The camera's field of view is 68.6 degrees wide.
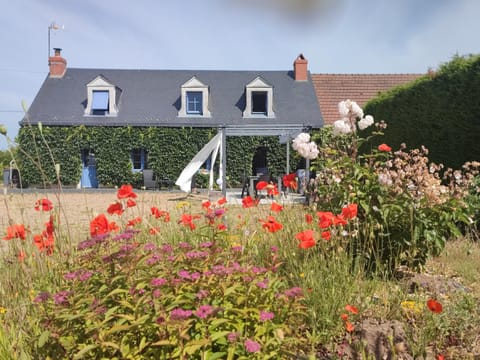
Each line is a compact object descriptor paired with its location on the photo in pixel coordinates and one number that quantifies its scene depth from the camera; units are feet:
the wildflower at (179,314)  4.14
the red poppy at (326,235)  6.61
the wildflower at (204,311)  4.12
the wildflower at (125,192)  7.51
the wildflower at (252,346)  3.98
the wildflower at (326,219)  6.50
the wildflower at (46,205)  7.69
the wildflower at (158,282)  4.68
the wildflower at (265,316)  4.42
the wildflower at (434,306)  4.20
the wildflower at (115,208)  7.35
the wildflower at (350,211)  6.95
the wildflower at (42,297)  4.85
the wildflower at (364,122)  10.84
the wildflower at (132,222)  8.44
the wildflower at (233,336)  4.24
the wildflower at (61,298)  4.74
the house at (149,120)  59.57
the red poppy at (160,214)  8.88
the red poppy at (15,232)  7.09
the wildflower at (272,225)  6.81
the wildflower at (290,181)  9.31
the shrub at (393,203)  8.84
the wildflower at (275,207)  8.21
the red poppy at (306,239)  6.14
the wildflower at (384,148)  9.57
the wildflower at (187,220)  8.23
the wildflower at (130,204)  8.68
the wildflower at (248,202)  8.74
